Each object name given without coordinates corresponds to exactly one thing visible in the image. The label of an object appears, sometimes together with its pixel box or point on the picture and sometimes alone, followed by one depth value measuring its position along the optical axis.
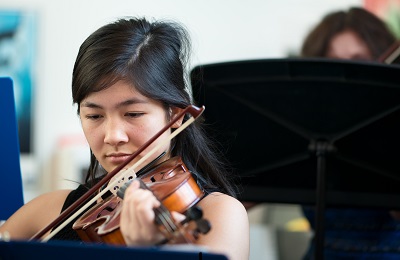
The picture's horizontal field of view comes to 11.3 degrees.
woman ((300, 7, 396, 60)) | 4.29
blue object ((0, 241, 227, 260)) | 3.02
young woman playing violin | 3.35
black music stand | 3.72
